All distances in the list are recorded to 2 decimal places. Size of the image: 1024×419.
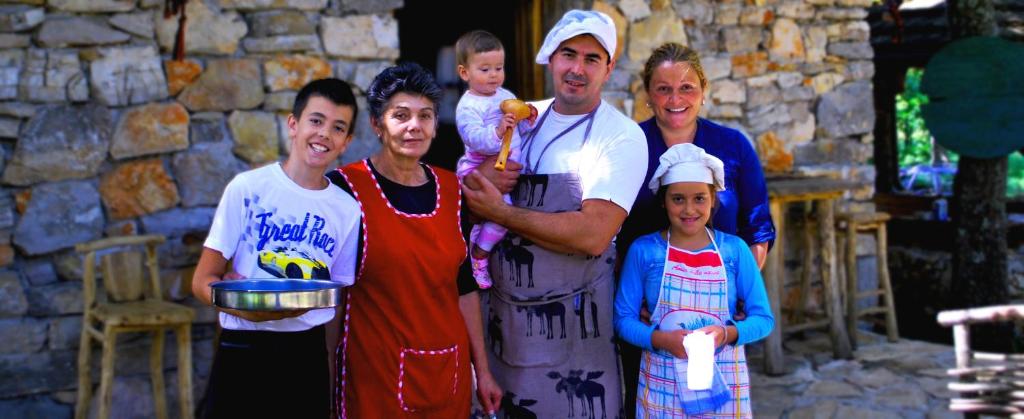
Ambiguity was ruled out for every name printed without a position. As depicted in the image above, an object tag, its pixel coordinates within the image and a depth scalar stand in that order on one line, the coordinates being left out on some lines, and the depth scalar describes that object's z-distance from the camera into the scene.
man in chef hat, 2.35
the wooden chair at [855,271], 5.73
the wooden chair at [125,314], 3.69
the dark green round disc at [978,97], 6.42
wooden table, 5.19
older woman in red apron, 2.21
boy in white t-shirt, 2.15
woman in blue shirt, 2.69
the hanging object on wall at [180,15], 4.07
